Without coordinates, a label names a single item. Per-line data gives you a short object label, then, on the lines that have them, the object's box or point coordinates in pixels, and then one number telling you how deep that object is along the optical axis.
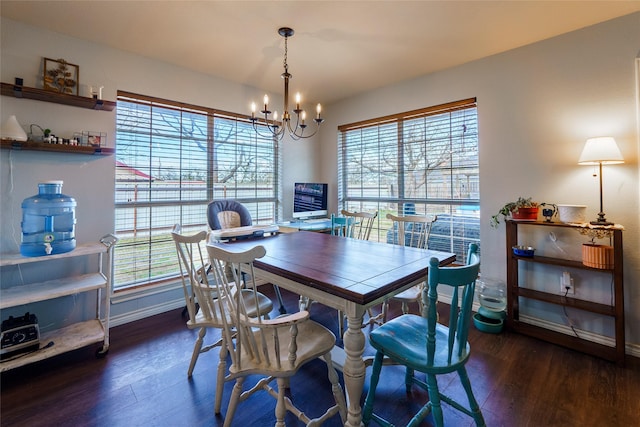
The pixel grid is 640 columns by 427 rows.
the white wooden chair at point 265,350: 1.20
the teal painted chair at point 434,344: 1.14
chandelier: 2.14
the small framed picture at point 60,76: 2.31
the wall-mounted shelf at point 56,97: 2.12
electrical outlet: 2.43
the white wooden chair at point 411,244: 2.12
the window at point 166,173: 2.79
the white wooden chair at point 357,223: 2.82
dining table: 1.27
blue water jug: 2.08
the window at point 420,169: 3.06
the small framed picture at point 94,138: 2.50
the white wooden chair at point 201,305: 1.58
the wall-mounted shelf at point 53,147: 2.11
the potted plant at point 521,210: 2.46
